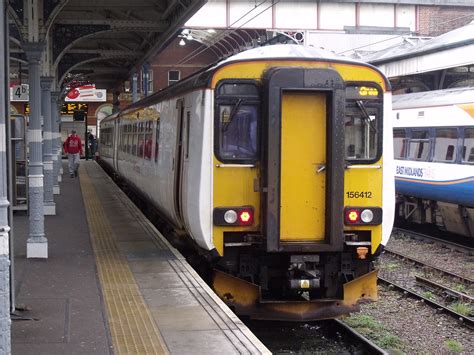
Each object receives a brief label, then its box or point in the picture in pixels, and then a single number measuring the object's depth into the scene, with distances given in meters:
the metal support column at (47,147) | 14.70
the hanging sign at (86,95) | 46.25
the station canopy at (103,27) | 11.33
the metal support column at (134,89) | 26.52
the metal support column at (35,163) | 9.94
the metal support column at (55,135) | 19.62
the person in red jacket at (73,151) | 24.91
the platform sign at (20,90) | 21.73
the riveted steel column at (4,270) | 4.46
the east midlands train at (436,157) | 13.86
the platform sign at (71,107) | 43.47
